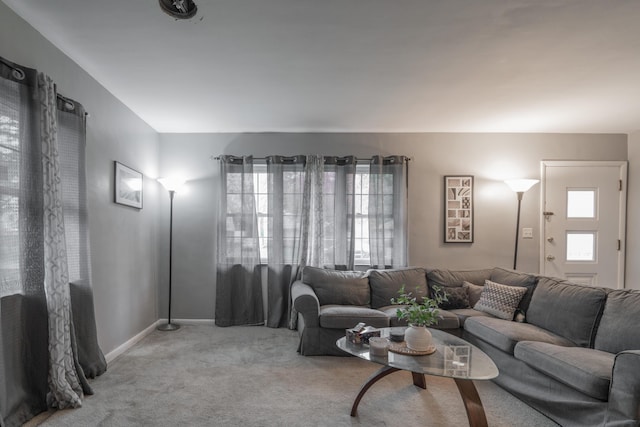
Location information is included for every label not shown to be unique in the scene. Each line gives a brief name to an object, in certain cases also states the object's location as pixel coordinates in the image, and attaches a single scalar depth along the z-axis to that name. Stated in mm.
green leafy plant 2334
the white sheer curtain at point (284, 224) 4477
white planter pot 2355
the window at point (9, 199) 2062
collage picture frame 4574
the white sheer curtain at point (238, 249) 4480
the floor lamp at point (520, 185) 4250
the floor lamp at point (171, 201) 4270
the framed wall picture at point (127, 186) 3447
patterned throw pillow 3363
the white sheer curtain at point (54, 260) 2320
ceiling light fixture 1961
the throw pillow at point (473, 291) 3834
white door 4457
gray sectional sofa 2059
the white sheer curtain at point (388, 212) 4516
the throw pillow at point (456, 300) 3781
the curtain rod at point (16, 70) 2049
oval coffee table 2037
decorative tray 2319
